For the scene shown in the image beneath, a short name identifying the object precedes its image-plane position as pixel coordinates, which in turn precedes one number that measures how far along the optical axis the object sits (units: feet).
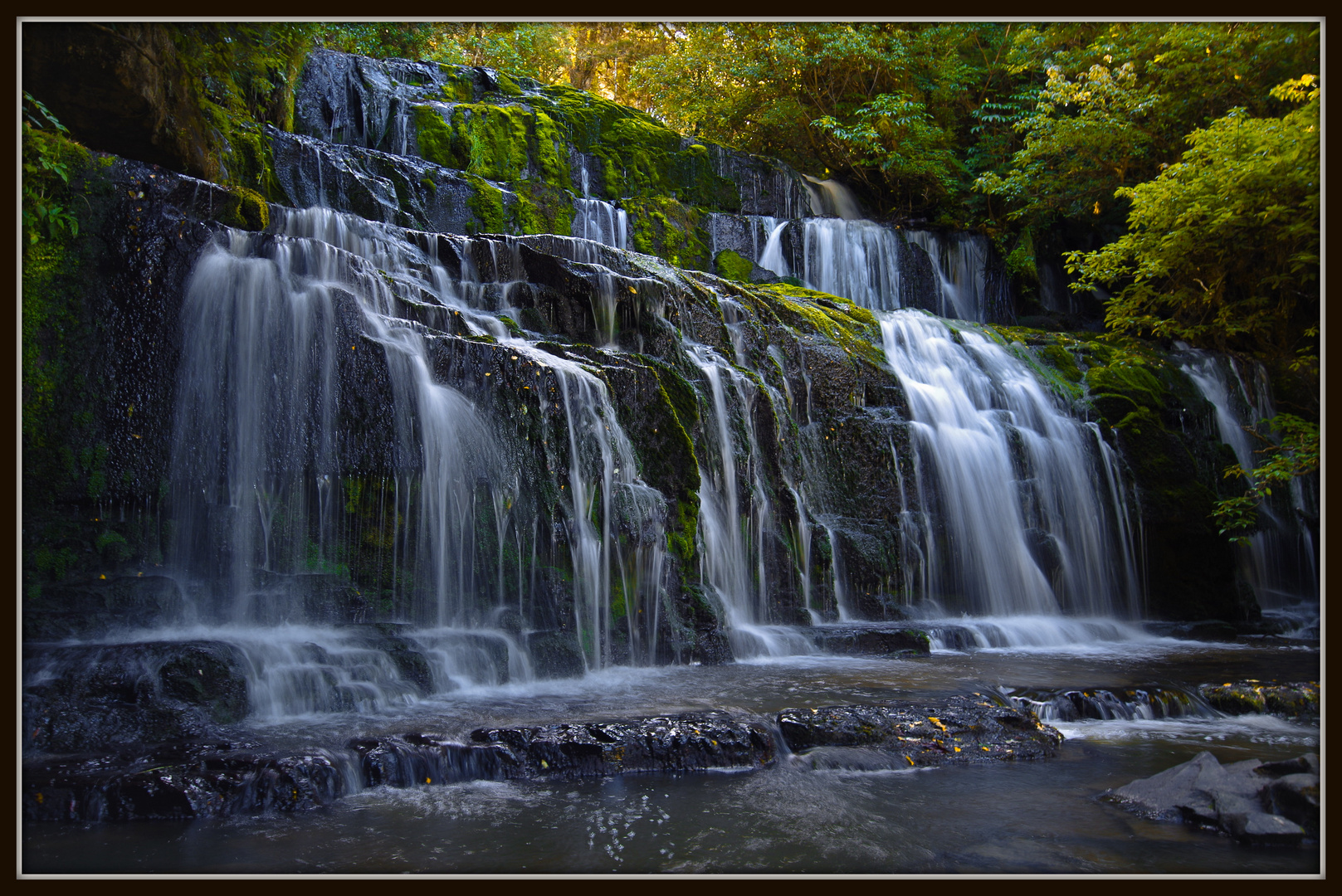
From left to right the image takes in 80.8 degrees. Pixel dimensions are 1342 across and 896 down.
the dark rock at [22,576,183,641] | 17.01
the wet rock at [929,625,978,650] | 25.25
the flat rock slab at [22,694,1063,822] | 11.74
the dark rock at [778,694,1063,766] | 14.85
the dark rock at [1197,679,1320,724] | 17.70
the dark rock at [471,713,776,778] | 13.75
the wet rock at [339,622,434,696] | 17.74
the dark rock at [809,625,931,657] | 23.71
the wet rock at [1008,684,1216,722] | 17.57
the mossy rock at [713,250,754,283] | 45.62
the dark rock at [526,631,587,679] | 20.11
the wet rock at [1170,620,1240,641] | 29.07
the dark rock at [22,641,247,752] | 13.97
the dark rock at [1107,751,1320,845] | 11.07
